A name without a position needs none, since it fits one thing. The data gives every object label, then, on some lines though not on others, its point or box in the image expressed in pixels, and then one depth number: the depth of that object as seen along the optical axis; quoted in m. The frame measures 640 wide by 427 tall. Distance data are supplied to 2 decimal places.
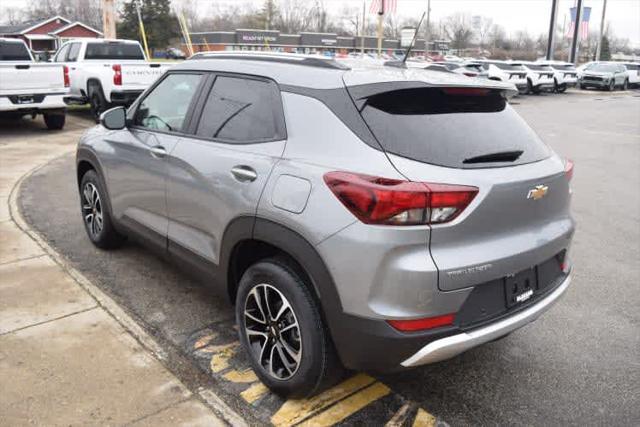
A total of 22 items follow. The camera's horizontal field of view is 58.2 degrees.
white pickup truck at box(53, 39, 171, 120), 12.77
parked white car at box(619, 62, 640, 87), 36.16
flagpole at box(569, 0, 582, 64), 40.77
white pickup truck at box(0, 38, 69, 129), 11.20
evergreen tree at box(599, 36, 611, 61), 73.07
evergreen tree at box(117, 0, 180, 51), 54.72
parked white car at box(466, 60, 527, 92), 26.33
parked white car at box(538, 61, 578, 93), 29.93
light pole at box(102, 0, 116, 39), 18.25
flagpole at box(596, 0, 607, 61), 52.00
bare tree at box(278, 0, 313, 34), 110.00
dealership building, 72.75
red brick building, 55.50
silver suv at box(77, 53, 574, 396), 2.48
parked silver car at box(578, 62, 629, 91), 33.44
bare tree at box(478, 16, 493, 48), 108.62
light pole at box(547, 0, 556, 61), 39.12
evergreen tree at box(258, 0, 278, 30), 100.27
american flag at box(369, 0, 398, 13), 28.16
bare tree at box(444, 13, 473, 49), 89.07
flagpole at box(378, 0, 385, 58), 27.04
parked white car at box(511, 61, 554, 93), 28.09
